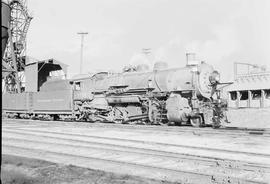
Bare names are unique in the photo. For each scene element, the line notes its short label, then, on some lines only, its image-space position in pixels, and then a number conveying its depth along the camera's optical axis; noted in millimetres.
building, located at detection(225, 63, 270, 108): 42594
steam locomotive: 18422
